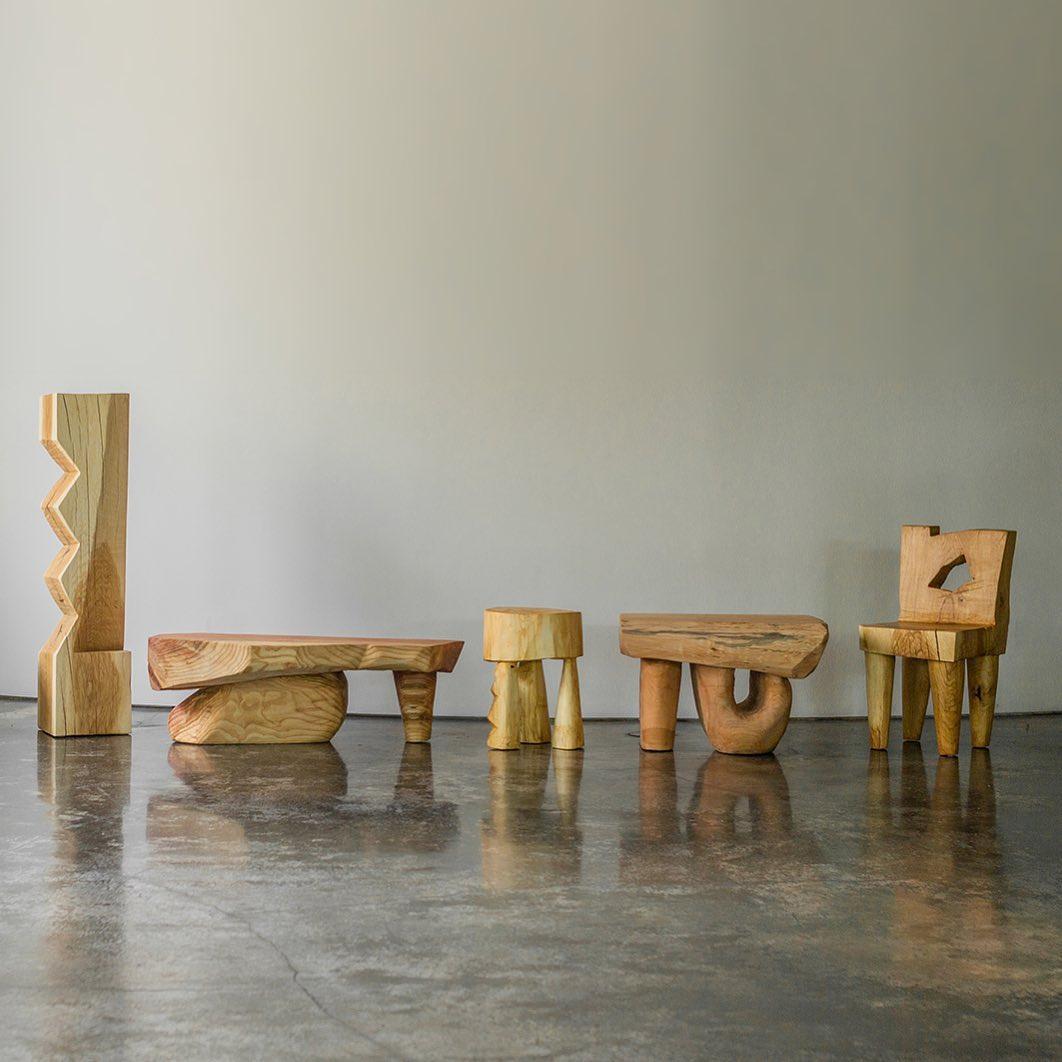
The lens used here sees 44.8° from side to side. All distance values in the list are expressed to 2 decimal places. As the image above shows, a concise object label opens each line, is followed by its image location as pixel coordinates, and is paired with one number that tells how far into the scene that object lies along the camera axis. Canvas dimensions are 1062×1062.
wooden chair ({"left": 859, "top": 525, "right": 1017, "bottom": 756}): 3.78
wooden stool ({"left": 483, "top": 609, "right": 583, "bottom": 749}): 3.86
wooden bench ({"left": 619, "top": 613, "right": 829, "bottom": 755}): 3.76
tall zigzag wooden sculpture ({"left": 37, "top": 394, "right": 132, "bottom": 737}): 3.95
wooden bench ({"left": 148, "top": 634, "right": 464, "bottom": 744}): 3.81
